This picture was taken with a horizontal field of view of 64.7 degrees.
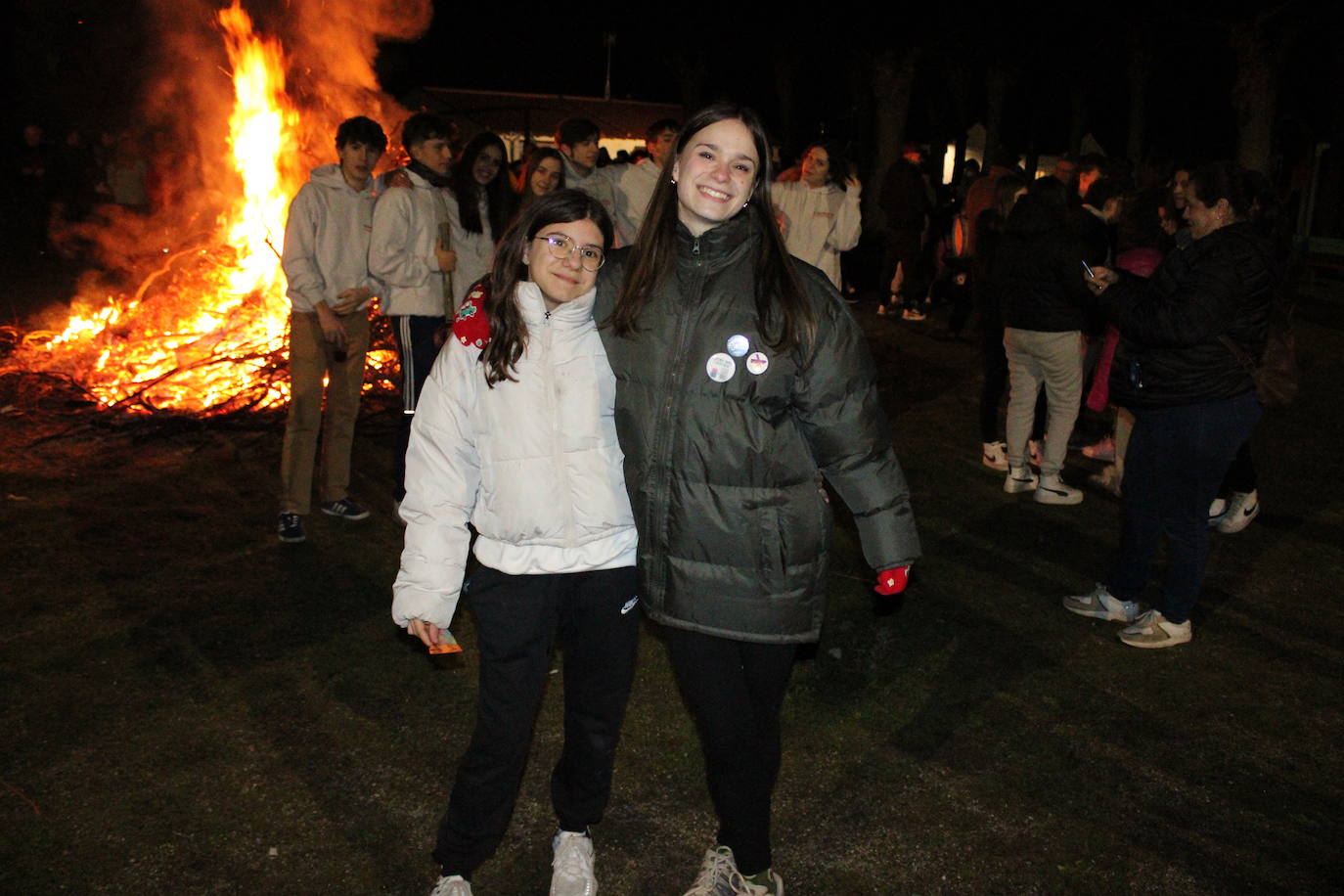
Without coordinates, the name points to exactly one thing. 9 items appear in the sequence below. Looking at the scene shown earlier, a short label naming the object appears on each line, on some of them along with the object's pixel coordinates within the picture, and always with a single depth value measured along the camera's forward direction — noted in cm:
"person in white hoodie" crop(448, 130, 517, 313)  618
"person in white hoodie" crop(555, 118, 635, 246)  753
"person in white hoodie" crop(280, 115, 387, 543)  576
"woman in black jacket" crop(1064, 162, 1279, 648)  451
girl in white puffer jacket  284
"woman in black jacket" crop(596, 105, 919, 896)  273
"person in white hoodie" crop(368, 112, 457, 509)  589
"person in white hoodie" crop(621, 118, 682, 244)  828
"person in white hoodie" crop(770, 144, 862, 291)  821
